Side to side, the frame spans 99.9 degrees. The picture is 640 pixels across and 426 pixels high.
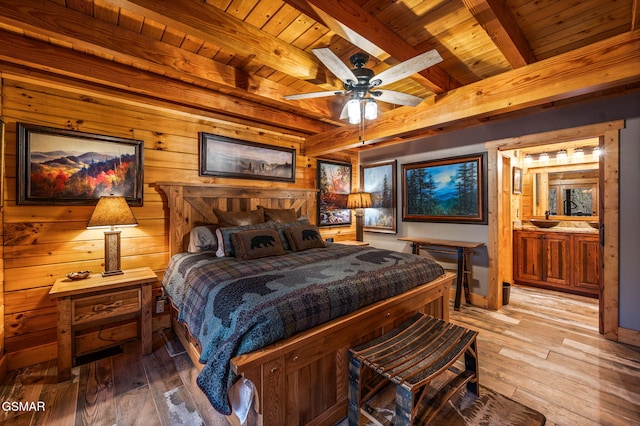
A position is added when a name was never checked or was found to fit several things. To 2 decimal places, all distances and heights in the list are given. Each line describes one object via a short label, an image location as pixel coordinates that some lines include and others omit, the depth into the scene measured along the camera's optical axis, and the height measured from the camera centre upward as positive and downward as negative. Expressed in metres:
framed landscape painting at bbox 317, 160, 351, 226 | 4.50 +0.32
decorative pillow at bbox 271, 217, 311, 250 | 2.97 -0.20
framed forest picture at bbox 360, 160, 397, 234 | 4.56 +0.29
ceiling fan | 1.65 +0.93
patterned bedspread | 1.36 -0.53
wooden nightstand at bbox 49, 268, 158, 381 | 2.02 -0.75
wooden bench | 1.40 -0.86
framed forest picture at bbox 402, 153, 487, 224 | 3.61 +0.31
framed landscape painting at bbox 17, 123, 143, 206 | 2.23 +0.40
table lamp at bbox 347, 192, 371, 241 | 4.40 +0.17
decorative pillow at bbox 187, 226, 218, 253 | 2.81 -0.31
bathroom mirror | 4.51 +0.32
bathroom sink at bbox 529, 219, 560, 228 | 4.54 -0.19
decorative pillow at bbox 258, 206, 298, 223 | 3.36 -0.05
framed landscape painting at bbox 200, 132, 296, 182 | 3.25 +0.69
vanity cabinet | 3.91 -0.77
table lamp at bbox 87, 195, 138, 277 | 2.27 -0.09
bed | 1.34 -0.75
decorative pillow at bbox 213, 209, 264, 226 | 2.99 -0.07
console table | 3.47 -0.55
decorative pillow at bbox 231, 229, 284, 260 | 2.49 -0.31
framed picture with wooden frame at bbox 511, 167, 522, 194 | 4.59 +0.53
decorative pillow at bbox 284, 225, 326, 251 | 2.95 -0.30
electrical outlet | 2.79 -0.97
